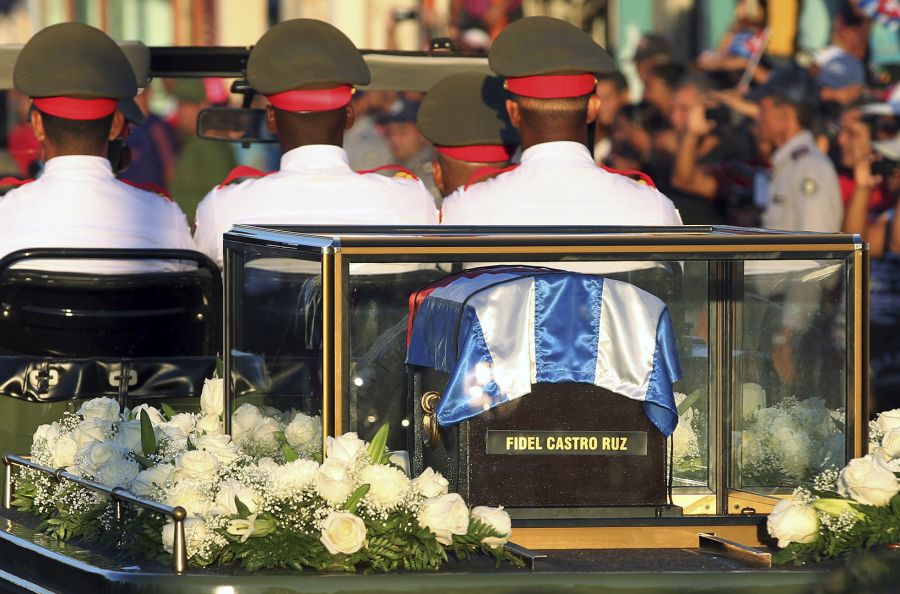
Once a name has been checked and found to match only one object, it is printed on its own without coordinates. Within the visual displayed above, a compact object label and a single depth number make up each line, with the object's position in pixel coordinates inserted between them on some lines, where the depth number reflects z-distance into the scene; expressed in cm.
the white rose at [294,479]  875
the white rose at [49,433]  1060
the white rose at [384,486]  876
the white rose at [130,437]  1012
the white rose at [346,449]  880
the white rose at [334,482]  870
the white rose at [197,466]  921
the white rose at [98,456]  984
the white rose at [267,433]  970
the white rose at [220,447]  949
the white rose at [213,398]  1105
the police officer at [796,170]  2178
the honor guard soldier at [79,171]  1312
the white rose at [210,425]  1065
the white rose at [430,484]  889
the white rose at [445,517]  870
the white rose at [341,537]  852
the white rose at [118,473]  966
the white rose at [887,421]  1045
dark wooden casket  925
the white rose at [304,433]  920
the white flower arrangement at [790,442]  948
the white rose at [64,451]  1037
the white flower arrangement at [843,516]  905
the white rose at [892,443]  991
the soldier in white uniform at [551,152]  1241
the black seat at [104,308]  1214
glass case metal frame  891
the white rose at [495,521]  880
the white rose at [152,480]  929
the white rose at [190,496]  900
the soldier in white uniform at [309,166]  1309
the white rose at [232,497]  876
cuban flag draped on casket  912
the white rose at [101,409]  1100
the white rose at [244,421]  998
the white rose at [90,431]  1051
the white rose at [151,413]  1106
